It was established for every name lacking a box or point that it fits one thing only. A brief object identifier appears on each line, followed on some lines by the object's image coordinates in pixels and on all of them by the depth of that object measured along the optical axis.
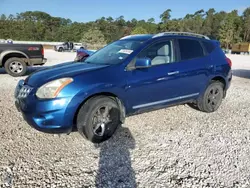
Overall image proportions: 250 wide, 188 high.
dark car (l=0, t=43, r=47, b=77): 7.25
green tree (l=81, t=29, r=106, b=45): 47.13
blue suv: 2.70
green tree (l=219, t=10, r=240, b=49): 51.46
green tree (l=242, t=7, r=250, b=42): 58.43
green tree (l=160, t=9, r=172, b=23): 76.30
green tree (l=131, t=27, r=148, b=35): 56.22
